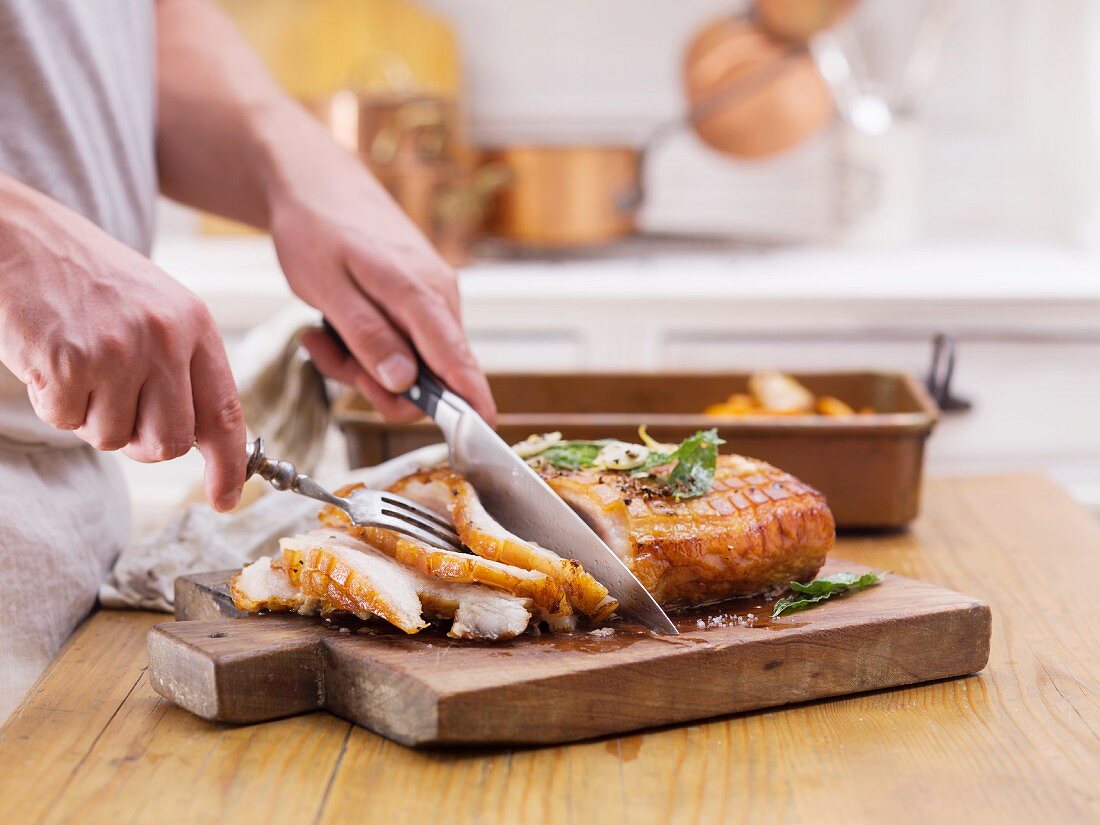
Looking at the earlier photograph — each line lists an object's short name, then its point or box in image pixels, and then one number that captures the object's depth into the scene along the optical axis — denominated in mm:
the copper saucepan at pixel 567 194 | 2855
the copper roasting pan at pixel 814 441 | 1359
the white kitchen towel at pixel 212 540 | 1180
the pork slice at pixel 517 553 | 956
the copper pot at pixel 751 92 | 2840
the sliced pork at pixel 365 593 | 930
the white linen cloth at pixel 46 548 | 1067
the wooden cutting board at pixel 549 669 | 853
